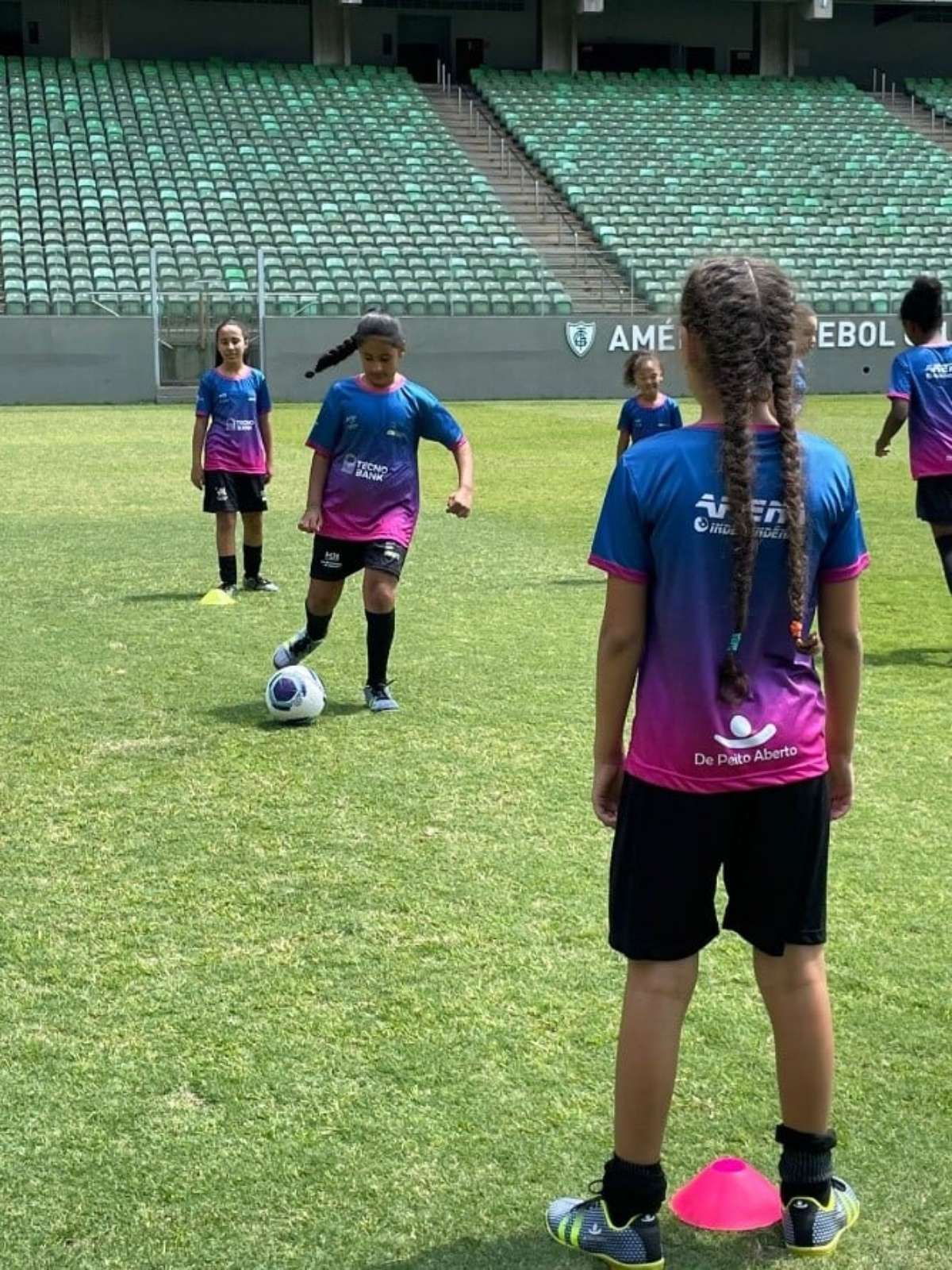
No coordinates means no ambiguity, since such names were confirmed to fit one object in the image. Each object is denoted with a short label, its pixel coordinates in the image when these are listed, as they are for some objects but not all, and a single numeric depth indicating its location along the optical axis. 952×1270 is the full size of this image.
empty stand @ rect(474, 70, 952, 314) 33.25
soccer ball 6.91
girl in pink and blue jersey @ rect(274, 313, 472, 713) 7.25
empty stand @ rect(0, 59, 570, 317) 29.98
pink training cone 3.03
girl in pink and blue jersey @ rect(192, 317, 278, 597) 10.45
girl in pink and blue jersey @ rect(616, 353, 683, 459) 10.20
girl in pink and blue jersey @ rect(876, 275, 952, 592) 8.12
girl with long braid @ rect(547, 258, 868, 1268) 2.78
